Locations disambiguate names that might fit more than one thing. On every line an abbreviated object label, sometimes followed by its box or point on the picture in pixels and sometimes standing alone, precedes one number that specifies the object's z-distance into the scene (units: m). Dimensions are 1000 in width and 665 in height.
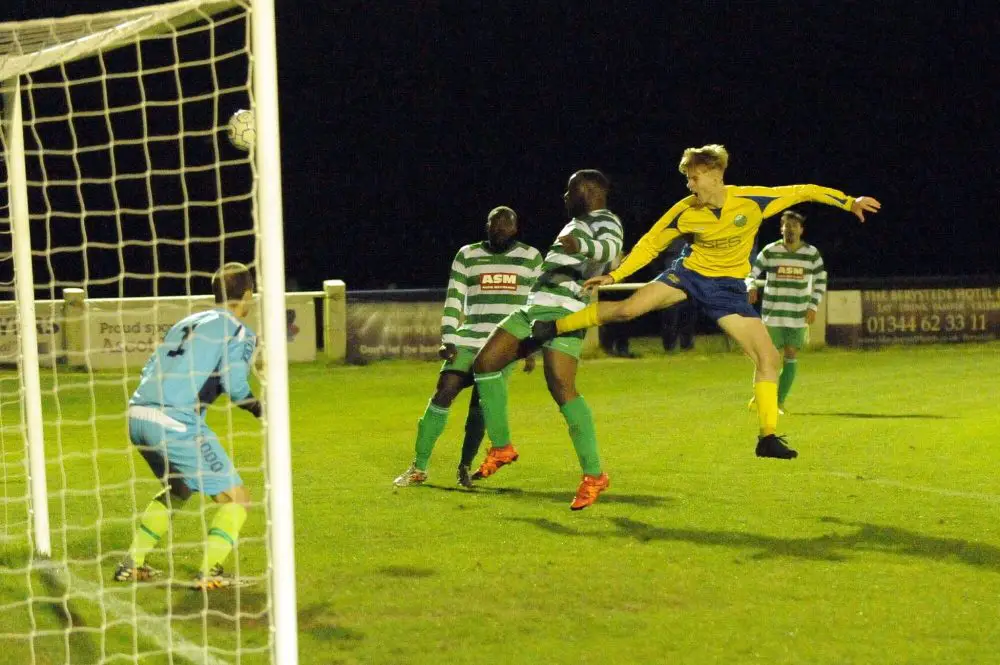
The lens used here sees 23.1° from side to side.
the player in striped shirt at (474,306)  15.24
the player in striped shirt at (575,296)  13.49
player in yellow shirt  13.83
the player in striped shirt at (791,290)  23.55
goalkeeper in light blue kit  9.71
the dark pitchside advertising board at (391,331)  35.78
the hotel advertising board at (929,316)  39.28
